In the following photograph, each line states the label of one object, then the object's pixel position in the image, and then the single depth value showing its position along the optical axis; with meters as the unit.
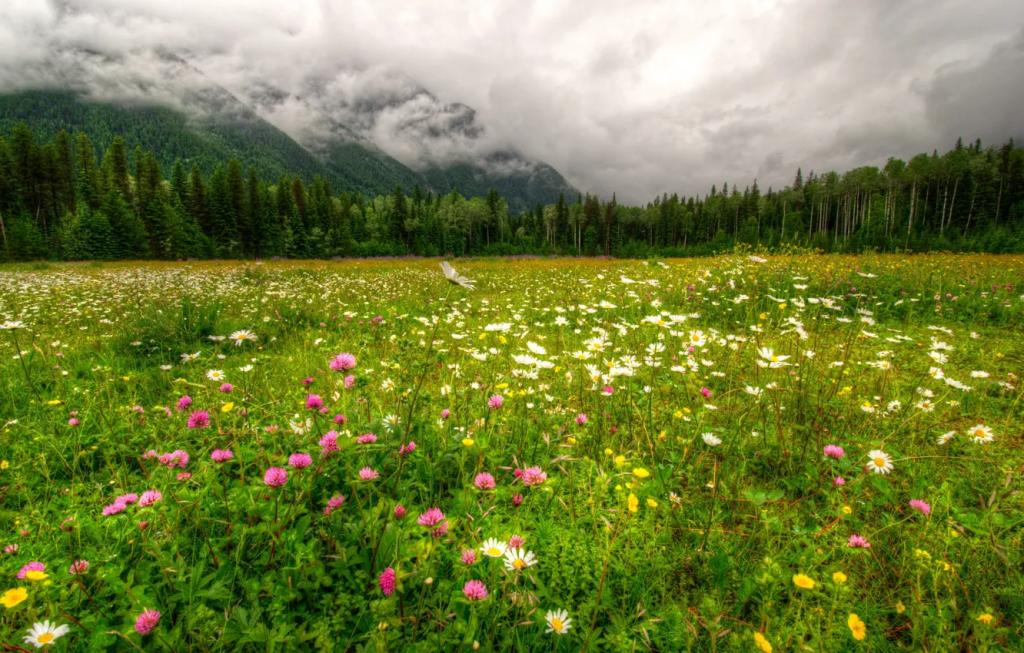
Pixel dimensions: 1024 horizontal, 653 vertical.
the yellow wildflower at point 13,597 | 0.45
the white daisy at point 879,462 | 0.75
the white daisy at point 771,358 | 0.92
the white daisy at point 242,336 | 0.90
